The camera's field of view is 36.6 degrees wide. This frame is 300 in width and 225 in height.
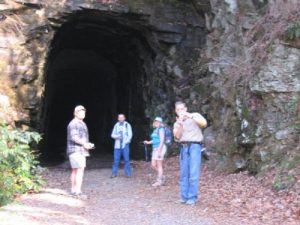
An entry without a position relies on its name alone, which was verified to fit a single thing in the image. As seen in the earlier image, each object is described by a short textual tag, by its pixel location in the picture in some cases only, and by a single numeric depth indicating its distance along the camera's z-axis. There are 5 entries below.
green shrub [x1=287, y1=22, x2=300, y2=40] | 9.87
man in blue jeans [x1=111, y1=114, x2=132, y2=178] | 11.41
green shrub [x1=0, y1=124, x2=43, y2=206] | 6.94
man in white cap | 8.25
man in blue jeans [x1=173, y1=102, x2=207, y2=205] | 7.52
